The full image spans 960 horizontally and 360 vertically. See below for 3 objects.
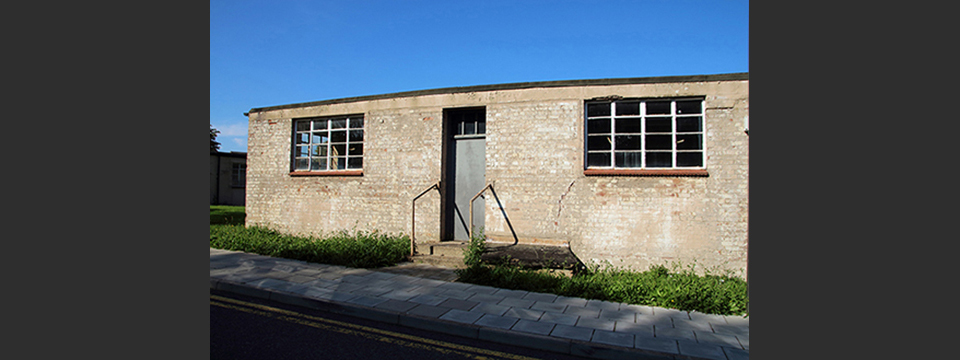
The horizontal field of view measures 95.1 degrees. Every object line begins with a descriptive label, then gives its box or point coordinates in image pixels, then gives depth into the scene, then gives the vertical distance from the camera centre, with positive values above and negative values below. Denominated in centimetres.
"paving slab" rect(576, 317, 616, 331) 524 -168
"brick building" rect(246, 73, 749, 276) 857 +40
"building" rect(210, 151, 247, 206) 2572 +18
